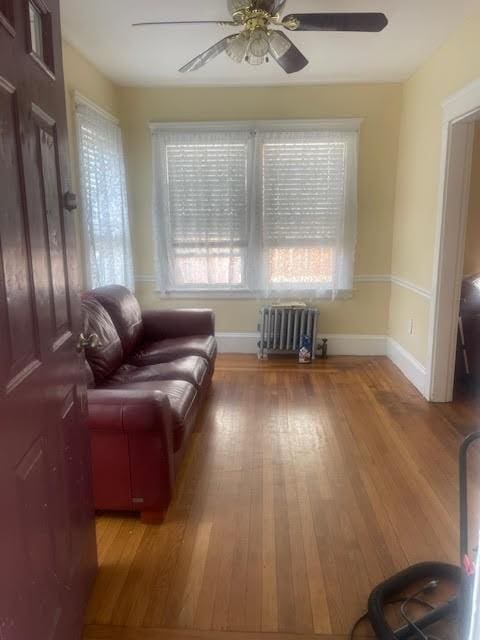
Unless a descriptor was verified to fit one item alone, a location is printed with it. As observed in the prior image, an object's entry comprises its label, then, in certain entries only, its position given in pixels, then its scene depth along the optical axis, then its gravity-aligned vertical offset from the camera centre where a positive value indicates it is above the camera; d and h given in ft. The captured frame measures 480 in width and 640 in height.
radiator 14.66 -3.00
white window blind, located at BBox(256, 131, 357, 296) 14.01 +0.96
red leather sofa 6.26 -2.72
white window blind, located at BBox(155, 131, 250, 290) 14.16 +1.00
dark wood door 3.17 -0.96
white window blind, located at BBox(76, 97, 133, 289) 10.94 +1.15
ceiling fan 7.40 +3.72
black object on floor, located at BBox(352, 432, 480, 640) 4.05 -4.27
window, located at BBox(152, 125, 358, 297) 14.06 +0.96
